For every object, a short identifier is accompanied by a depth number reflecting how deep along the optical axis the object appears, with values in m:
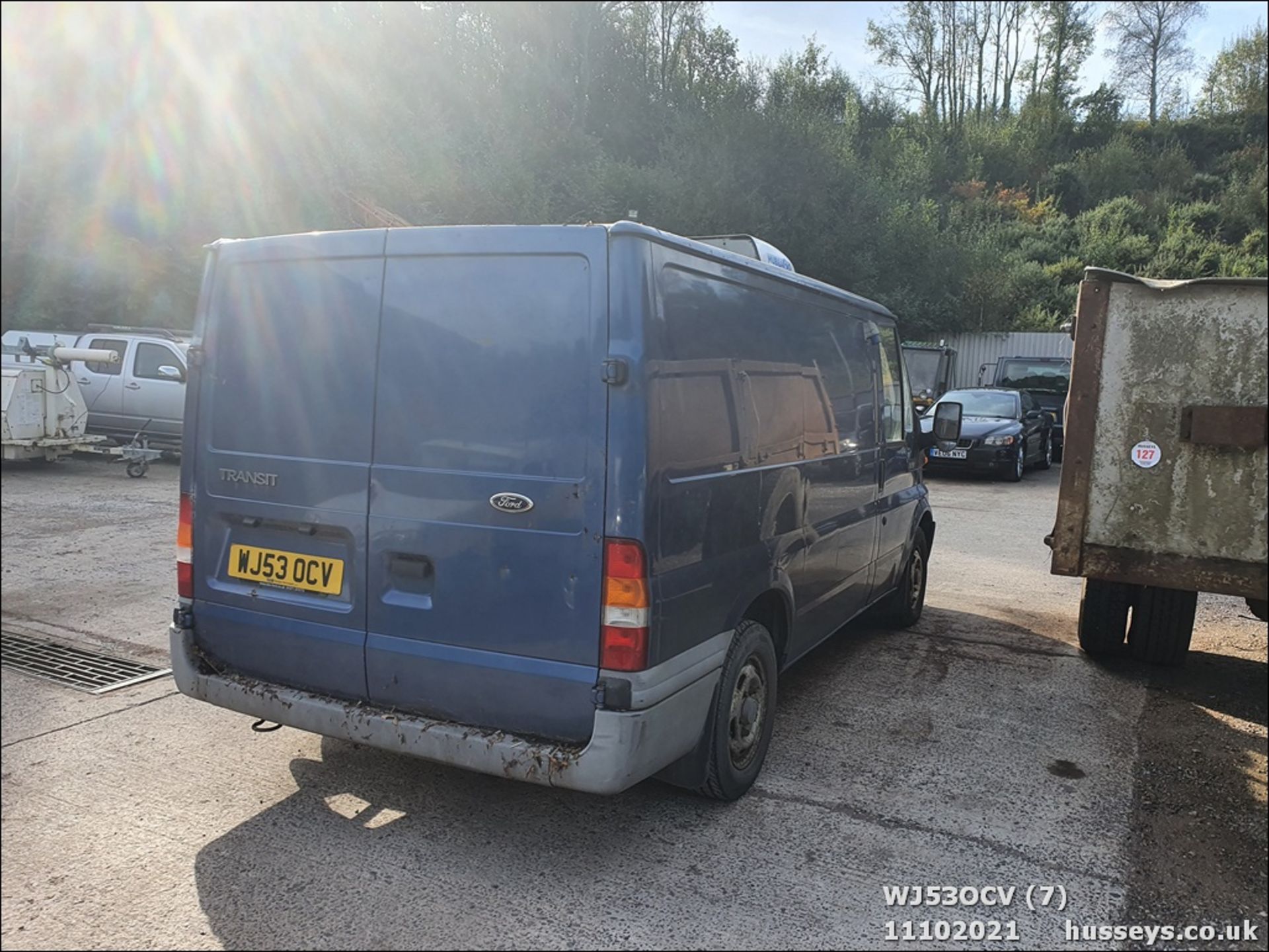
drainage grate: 4.91
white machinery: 11.59
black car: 15.20
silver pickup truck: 14.14
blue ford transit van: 3.05
